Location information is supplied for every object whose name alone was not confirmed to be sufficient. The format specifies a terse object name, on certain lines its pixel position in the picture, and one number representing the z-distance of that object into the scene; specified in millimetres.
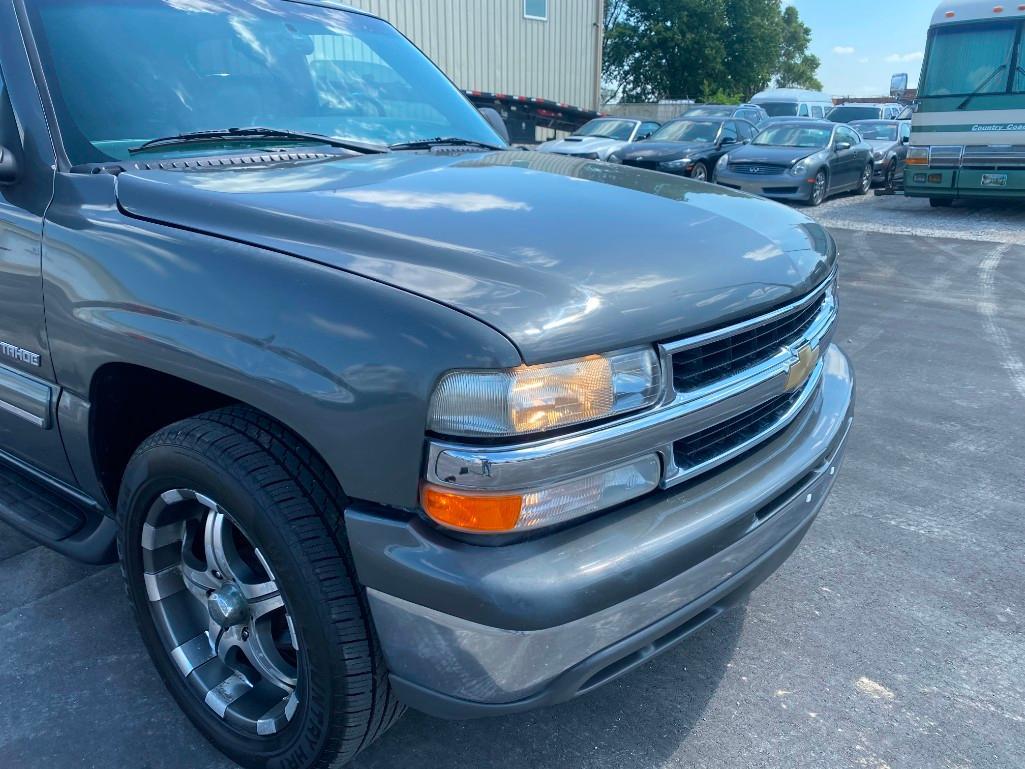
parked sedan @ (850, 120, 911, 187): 17531
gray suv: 1634
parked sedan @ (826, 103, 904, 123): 22422
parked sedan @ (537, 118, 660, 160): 15001
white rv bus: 11562
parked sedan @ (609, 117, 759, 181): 14602
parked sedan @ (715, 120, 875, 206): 13898
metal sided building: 16594
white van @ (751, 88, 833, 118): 25812
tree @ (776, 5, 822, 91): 61750
